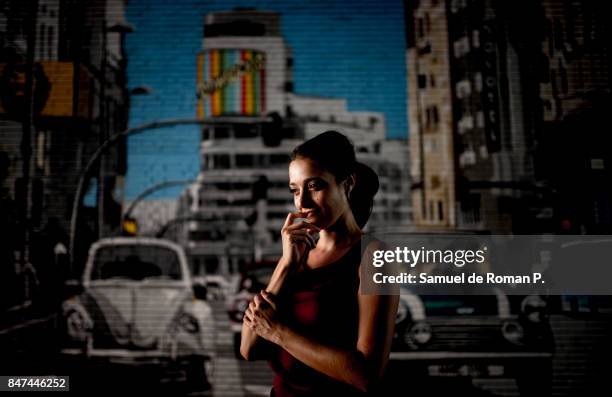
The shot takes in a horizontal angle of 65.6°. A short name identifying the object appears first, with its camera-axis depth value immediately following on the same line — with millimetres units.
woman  1482
